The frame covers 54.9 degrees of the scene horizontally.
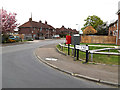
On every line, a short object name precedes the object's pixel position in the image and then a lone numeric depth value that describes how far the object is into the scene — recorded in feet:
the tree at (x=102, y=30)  132.98
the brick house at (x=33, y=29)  167.73
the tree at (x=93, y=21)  154.95
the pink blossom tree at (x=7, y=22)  83.05
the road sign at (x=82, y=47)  27.96
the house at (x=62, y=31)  295.21
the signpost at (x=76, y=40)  31.55
